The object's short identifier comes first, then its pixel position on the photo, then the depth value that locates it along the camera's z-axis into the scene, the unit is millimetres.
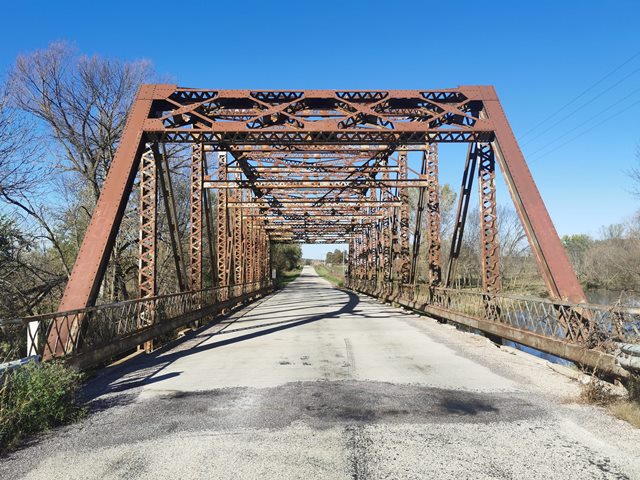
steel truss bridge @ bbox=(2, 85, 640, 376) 7676
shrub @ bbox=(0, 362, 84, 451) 4836
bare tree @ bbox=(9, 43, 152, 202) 18625
